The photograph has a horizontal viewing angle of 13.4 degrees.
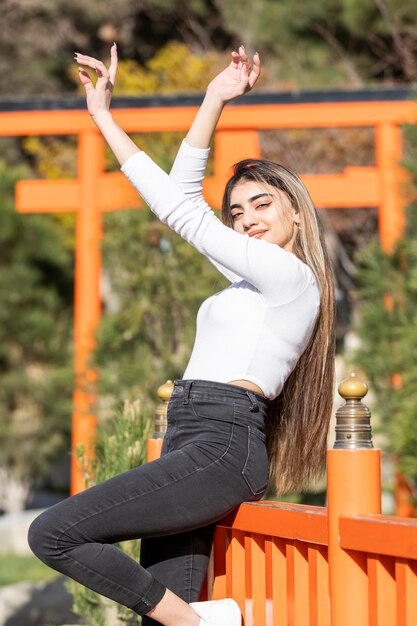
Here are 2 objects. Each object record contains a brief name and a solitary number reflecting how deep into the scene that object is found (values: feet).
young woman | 13.19
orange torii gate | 43.59
